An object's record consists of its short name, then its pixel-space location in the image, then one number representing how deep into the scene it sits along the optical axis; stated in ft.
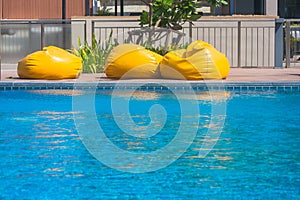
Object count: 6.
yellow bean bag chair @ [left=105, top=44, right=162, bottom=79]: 55.47
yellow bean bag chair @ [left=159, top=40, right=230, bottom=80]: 54.19
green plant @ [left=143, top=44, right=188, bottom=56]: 62.90
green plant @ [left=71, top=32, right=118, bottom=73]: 62.18
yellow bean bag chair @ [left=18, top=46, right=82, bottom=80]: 55.36
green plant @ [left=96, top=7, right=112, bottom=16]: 86.93
